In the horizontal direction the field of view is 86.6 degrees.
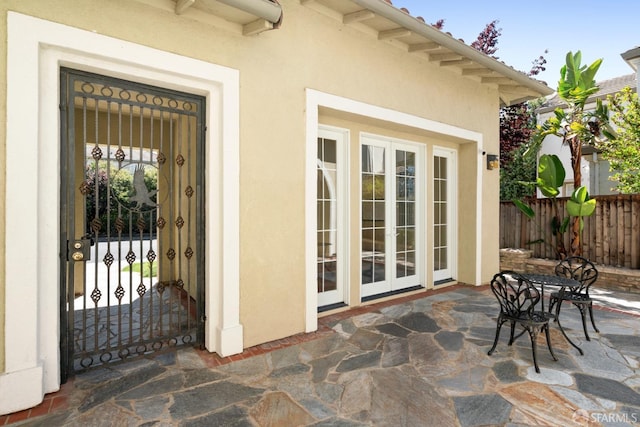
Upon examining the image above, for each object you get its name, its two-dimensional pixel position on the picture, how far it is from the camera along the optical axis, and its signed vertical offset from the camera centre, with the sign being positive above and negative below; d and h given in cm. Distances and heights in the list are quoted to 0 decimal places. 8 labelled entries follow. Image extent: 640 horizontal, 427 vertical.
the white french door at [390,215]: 629 -3
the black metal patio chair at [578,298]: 461 -121
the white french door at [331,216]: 570 -4
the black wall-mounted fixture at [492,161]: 772 +118
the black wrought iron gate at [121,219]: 347 -4
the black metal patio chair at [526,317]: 378 -122
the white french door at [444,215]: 748 -4
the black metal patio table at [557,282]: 430 -92
